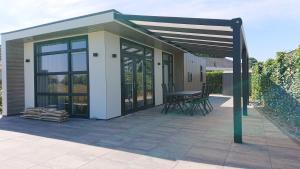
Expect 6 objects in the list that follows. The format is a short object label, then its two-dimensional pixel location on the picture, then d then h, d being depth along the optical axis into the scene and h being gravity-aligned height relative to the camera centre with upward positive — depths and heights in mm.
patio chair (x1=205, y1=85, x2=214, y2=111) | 9280 -415
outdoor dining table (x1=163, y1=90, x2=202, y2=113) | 8670 -547
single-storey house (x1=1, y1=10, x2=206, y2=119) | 7500 +611
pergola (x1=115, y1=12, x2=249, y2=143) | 4855 +1342
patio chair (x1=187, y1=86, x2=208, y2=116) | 8586 -623
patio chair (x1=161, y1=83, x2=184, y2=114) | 8774 -595
